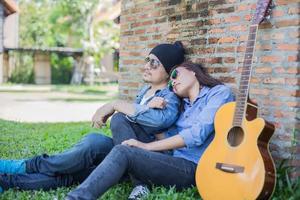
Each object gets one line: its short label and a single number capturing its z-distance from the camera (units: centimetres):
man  381
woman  327
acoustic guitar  314
